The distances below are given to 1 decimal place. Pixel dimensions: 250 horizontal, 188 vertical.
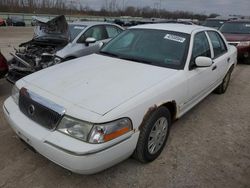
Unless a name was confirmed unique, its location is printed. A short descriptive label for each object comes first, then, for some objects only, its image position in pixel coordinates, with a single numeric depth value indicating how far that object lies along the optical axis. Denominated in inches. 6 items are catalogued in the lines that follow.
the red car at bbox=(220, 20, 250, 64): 285.4
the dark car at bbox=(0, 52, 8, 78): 145.5
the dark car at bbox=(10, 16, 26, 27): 1117.5
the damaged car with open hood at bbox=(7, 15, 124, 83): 173.3
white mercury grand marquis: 69.3
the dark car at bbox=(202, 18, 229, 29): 432.0
